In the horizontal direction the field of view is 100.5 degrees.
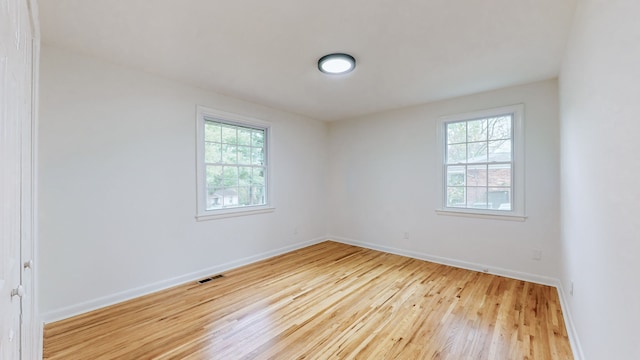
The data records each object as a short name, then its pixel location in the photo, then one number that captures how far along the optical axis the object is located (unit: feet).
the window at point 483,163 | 11.18
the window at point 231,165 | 11.48
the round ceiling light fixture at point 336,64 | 8.36
